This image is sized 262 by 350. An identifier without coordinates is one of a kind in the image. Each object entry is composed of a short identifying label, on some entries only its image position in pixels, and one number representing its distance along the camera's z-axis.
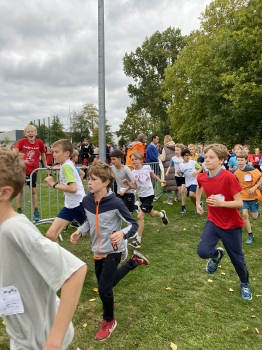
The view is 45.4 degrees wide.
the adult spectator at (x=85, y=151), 18.23
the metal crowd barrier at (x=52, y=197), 6.45
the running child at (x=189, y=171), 8.65
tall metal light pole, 6.02
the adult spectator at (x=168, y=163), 10.34
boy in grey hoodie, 3.18
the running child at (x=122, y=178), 5.66
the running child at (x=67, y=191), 4.45
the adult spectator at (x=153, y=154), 10.37
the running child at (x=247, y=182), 6.21
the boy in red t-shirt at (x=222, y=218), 3.93
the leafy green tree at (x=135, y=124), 49.52
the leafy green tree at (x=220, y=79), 23.20
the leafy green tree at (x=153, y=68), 46.53
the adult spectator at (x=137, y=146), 9.92
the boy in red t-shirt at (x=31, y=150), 6.82
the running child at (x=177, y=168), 9.05
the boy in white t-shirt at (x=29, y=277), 1.24
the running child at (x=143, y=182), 6.30
